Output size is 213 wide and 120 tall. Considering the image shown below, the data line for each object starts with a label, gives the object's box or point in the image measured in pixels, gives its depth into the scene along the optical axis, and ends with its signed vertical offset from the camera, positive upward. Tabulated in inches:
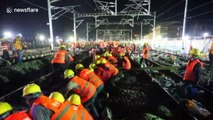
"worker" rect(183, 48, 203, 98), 304.2 -49.7
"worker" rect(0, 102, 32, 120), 125.4 -42.2
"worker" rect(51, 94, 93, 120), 145.3 -46.8
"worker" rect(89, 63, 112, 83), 334.0 -50.1
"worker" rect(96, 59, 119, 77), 341.3 -43.8
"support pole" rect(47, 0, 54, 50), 769.3 +53.8
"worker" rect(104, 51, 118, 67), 446.8 -45.2
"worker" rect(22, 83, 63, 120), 139.2 -42.1
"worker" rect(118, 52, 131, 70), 434.0 -50.9
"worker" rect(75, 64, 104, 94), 261.6 -44.5
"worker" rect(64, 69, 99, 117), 215.6 -49.0
